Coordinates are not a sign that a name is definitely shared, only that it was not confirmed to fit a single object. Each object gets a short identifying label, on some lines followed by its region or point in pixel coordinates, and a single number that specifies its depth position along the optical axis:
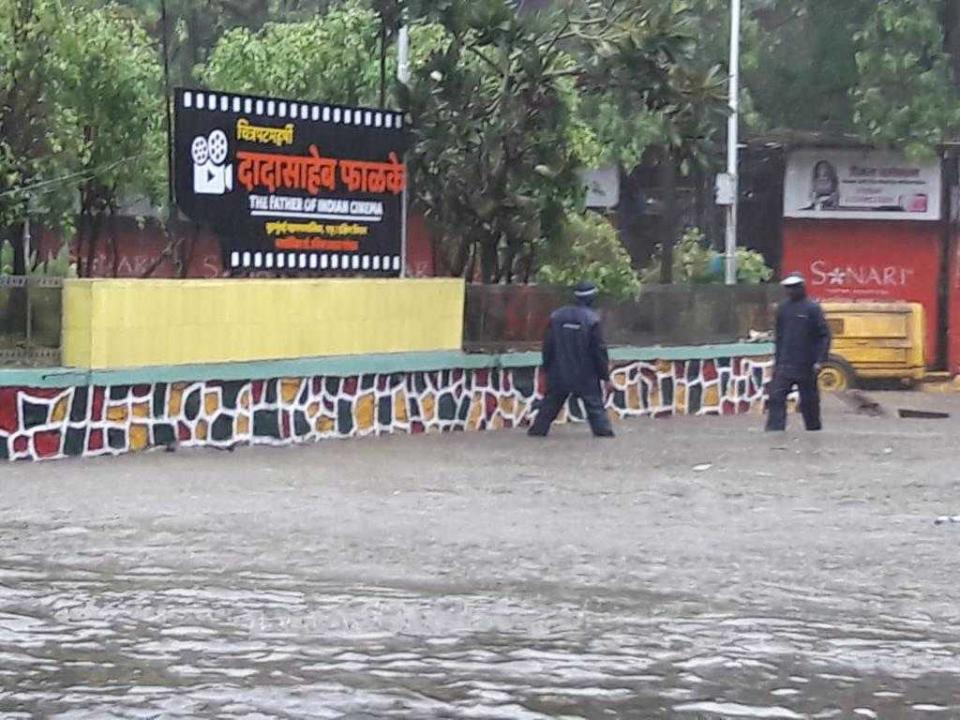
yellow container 30.12
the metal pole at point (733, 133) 28.23
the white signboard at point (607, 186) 32.47
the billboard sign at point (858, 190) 33.00
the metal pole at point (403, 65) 17.83
